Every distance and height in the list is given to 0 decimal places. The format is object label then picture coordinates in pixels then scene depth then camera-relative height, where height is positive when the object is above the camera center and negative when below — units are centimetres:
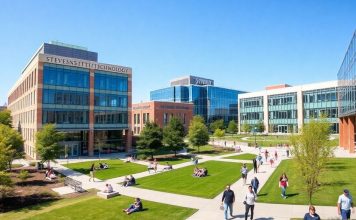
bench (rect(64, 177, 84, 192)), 2588 -545
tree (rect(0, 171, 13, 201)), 2195 -431
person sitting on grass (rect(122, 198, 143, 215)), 1845 -523
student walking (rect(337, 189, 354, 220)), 1305 -361
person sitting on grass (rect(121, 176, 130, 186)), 2648 -515
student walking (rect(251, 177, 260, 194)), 2059 -422
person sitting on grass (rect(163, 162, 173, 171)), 3572 -532
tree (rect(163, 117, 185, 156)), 4900 -281
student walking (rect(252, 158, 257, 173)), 3090 -447
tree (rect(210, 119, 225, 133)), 9910 -86
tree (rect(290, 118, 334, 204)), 1631 -174
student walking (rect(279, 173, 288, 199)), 2012 -418
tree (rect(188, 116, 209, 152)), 5409 -224
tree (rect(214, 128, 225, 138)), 6894 -243
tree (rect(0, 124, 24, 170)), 3469 -203
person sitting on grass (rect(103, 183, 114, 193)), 2299 -504
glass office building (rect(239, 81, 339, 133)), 8246 +520
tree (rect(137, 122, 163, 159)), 4609 -264
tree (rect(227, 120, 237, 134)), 10283 -160
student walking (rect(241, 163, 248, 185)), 2488 -425
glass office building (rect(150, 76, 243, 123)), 12456 +1036
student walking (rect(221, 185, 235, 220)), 1572 -401
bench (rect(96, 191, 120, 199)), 2247 -541
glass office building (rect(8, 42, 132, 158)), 4938 +366
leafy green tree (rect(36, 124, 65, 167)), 3500 -245
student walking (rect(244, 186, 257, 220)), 1530 -399
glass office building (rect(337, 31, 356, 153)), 3931 +361
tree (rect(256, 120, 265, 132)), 9684 -154
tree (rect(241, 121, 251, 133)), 9800 -186
